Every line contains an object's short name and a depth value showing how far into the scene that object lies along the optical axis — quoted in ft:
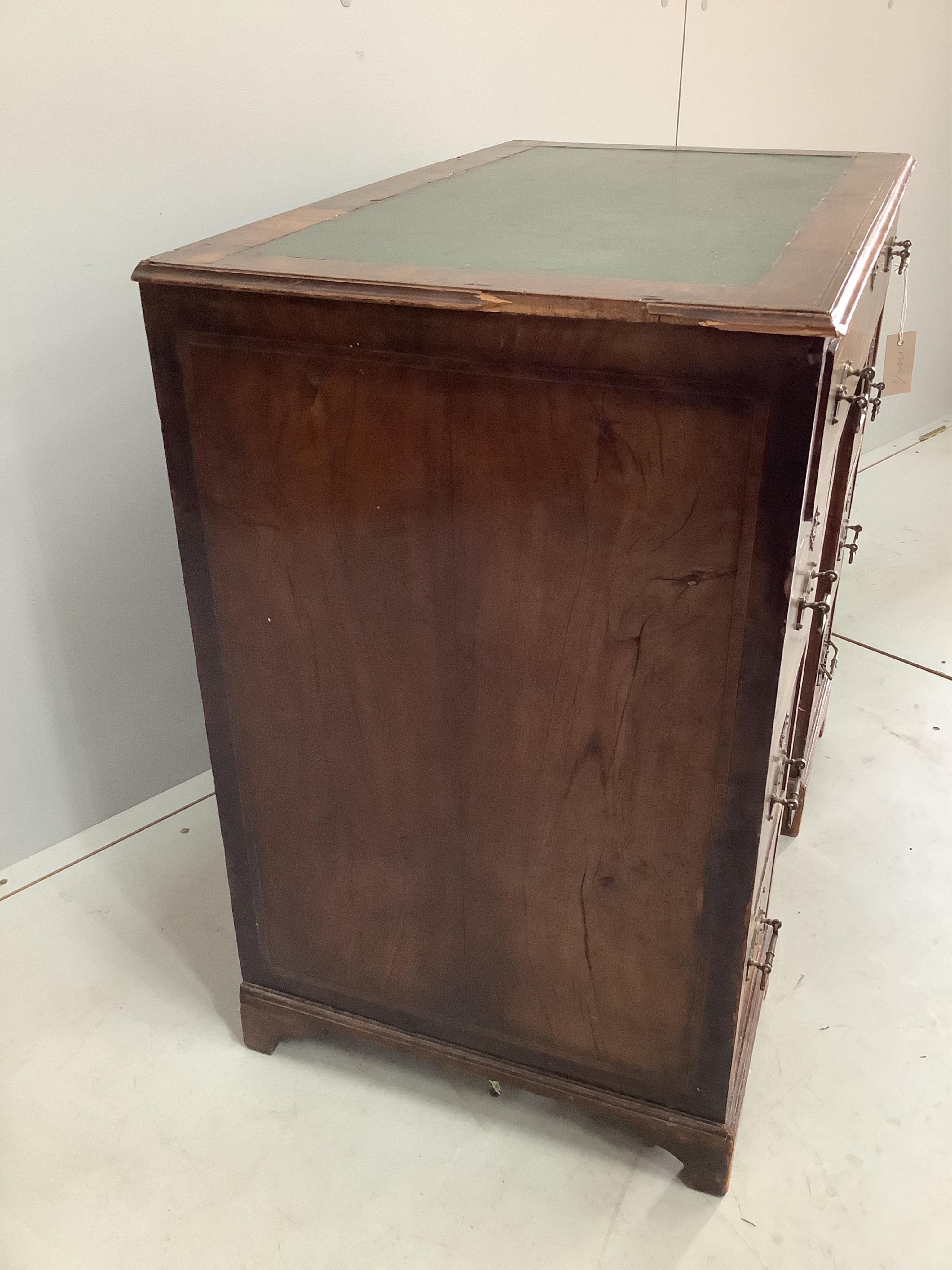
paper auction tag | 5.88
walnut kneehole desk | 2.79
